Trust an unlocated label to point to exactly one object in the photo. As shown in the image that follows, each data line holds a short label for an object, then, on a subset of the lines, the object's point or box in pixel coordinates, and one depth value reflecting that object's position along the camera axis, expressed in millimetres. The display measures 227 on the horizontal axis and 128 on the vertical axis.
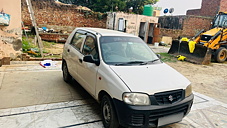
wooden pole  7827
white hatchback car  2600
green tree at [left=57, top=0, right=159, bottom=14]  20980
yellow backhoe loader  10016
